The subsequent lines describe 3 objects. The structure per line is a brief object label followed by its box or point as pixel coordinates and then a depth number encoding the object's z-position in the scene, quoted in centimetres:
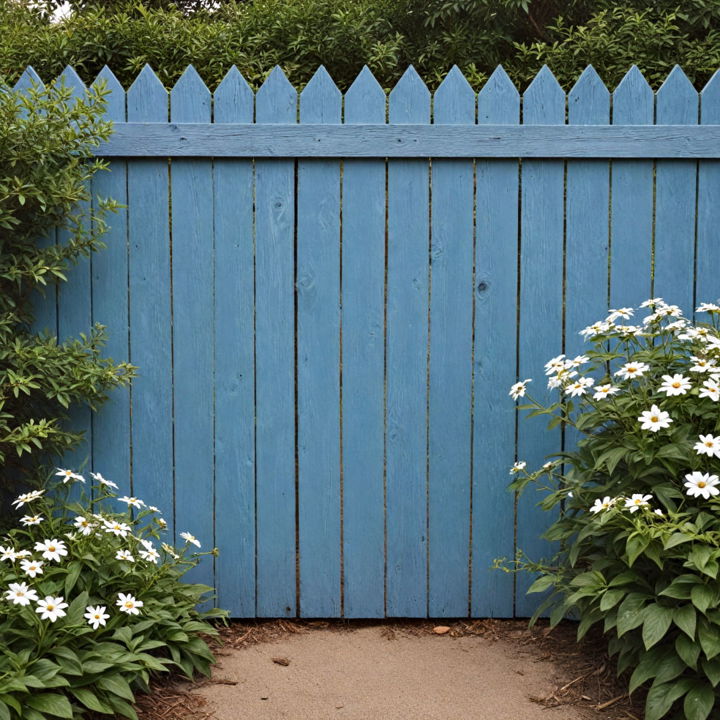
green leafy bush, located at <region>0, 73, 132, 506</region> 293
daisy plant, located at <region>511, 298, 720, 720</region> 242
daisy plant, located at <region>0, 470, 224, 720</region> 240
